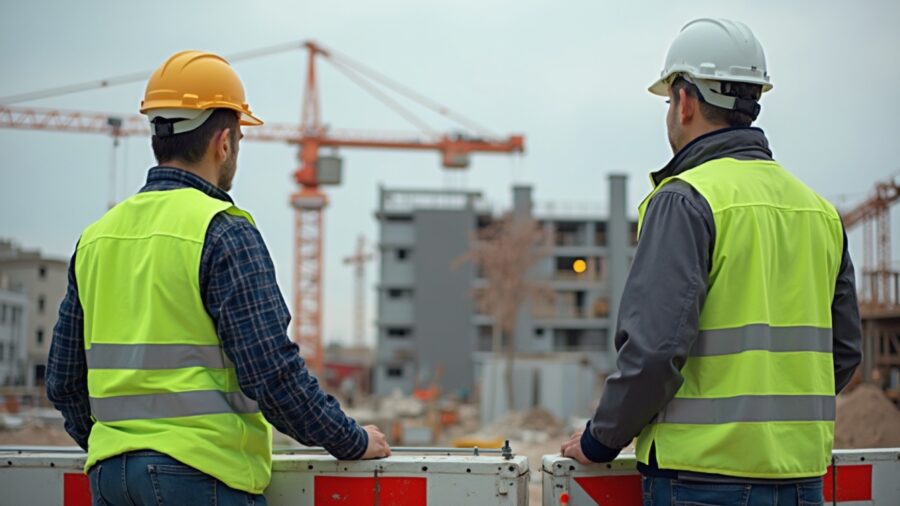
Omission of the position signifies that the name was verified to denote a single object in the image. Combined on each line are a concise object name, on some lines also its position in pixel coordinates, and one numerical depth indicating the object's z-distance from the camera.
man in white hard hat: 2.59
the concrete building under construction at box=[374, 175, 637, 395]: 60.72
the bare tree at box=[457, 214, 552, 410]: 54.81
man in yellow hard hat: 2.62
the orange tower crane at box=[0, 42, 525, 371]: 60.16
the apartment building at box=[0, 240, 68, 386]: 57.78
